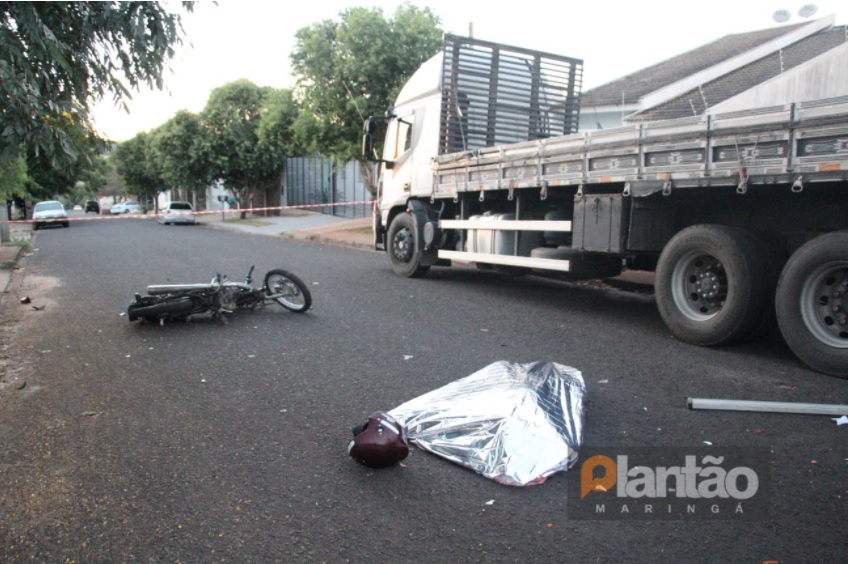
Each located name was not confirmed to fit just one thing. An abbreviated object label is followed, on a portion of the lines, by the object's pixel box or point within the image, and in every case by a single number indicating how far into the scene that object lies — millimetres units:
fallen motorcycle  7348
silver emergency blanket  3641
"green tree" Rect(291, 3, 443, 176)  17922
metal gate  30141
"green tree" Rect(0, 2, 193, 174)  3887
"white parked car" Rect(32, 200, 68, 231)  31186
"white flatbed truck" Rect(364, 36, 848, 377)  5500
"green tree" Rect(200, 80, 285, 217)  34906
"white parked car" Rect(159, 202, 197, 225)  34781
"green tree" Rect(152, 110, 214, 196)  34688
